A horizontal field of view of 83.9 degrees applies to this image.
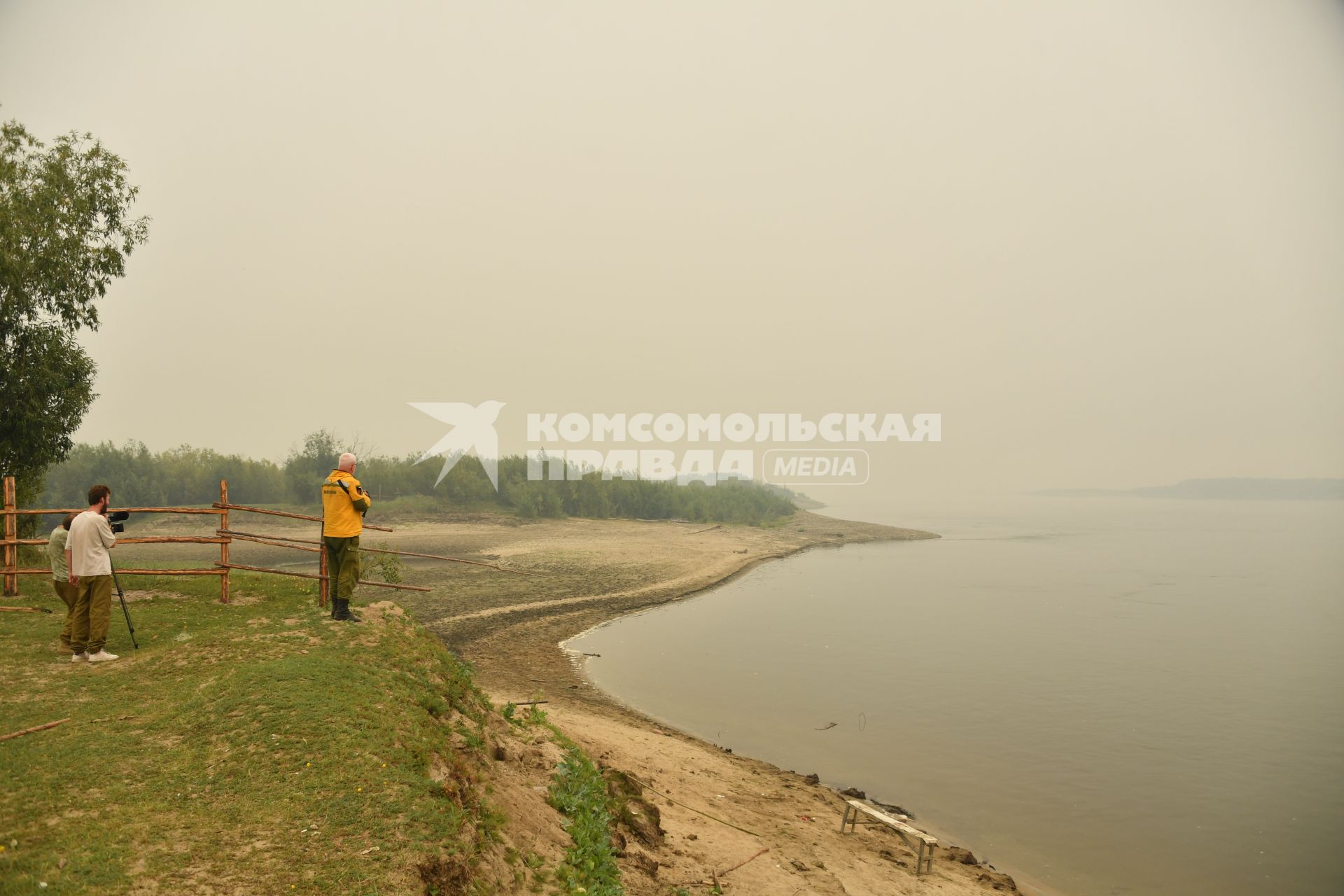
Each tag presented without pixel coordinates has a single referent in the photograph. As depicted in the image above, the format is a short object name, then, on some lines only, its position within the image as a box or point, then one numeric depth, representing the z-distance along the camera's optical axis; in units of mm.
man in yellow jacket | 9703
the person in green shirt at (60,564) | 9266
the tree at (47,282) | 16062
